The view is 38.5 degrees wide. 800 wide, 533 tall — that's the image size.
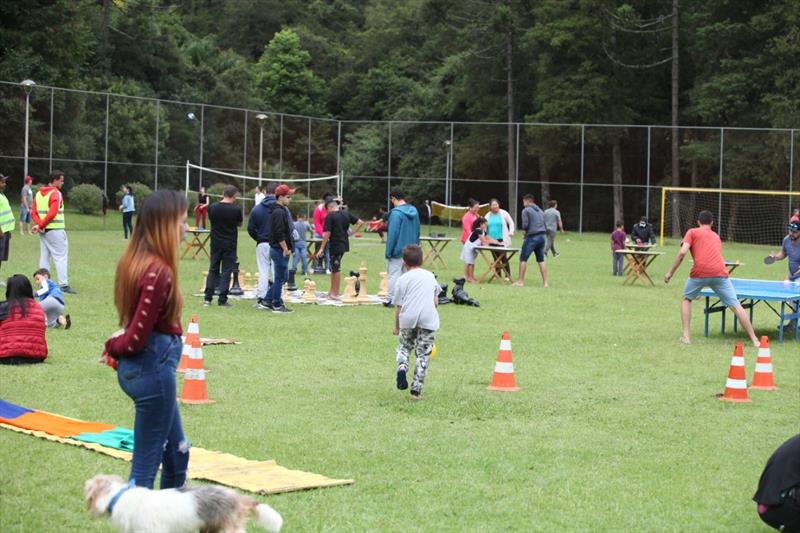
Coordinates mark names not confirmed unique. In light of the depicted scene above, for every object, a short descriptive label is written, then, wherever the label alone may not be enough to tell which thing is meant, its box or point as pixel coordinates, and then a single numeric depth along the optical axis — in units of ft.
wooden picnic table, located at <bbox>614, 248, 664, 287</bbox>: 82.17
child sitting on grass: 47.73
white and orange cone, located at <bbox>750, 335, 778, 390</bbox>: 39.60
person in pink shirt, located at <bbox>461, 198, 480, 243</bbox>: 86.58
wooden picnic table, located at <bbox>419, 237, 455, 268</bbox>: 96.02
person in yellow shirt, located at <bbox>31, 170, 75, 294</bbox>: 57.93
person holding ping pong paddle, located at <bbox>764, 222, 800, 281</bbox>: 63.10
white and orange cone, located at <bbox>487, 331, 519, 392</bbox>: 37.50
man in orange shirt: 49.85
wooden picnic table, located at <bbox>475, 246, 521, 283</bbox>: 80.57
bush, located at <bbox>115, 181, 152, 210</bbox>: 138.92
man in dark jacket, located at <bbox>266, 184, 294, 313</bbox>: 58.59
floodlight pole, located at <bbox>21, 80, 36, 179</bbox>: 124.06
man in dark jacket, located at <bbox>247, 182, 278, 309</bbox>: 59.82
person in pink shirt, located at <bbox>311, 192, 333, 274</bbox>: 86.99
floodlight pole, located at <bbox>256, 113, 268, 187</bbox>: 153.38
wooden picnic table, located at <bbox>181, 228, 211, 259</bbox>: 94.27
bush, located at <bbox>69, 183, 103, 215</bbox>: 136.15
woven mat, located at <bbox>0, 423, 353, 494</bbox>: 23.67
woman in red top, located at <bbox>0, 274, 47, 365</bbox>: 38.91
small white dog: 17.37
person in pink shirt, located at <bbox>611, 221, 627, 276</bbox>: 93.45
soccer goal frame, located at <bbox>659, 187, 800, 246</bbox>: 139.31
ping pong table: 52.21
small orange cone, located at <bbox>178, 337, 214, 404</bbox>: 33.78
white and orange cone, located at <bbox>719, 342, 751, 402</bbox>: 36.81
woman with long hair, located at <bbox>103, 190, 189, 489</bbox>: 18.47
